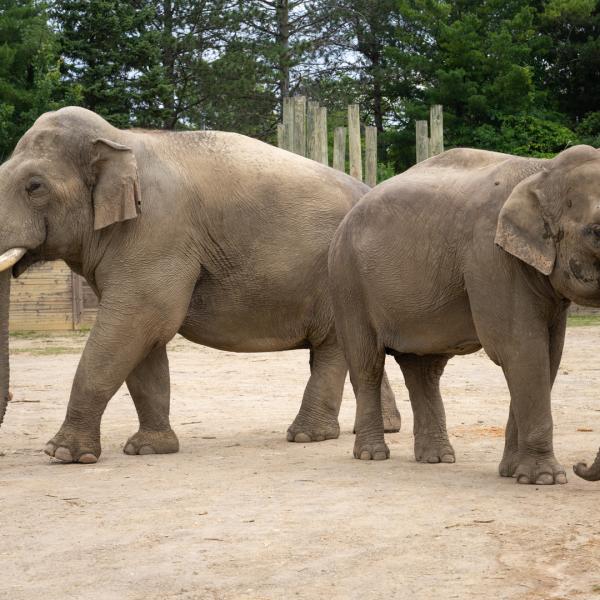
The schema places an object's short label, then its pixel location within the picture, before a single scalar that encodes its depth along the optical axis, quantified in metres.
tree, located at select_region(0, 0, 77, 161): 28.22
